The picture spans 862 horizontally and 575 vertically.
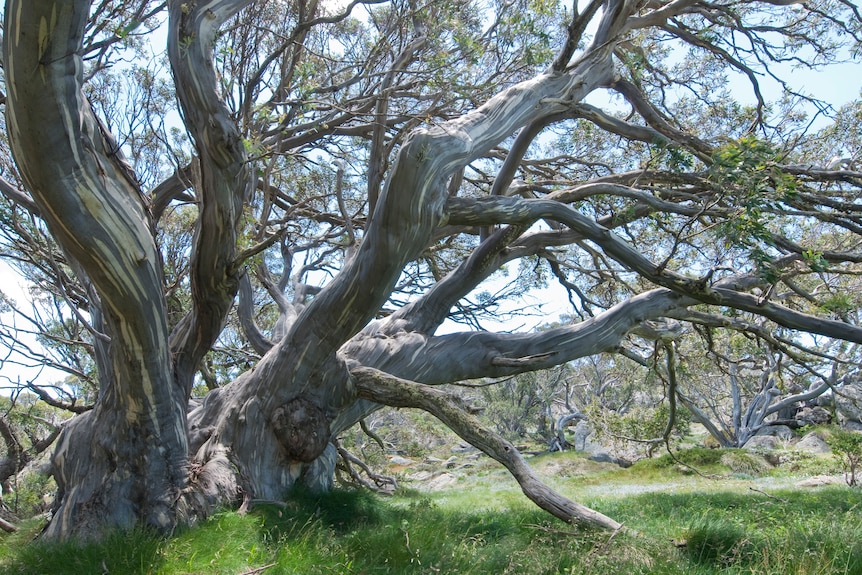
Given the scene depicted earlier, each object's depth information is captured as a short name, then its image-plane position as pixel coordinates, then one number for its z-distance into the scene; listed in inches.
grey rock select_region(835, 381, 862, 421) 734.9
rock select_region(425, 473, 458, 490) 710.5
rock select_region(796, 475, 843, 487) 429.9
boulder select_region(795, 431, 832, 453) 687.7
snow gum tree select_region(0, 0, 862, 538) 153.9
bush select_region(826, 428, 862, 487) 408.8
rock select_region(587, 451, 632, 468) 716.4
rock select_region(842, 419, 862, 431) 781.3
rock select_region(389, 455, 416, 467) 933.2
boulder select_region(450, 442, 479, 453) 1236.3
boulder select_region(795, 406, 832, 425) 871.1
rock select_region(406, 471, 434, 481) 800.9
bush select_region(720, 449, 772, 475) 558.3
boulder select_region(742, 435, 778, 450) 739.4
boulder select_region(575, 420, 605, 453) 937.5
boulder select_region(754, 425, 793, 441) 802.8
